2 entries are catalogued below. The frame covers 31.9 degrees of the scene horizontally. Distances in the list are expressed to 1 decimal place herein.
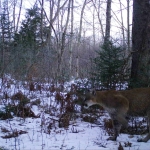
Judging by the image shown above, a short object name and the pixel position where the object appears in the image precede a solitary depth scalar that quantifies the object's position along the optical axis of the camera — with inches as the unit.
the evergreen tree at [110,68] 346.3
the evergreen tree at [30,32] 705.0
